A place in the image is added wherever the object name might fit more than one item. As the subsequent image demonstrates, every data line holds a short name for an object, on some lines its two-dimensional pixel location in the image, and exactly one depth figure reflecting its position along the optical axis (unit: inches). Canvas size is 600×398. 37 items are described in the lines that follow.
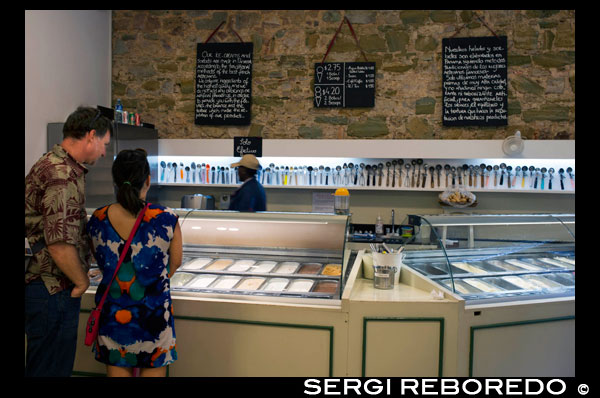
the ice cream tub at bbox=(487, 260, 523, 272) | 109.5
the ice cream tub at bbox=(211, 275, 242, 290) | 98.9
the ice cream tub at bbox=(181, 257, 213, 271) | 108.1
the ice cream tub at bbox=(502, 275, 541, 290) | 101.2
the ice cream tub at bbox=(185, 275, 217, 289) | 99.0
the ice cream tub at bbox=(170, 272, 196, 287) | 101.2
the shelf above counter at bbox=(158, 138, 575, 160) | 195.0
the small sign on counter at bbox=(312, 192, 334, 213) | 217.6
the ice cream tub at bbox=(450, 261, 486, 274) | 106.8
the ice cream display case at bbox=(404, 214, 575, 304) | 103.0
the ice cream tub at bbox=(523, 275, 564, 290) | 102.3
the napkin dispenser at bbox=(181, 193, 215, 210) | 205.6
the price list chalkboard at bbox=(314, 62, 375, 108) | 215.2
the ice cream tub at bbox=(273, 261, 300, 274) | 107.5
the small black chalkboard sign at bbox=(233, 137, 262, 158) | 209.6
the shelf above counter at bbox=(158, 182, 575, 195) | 198.1
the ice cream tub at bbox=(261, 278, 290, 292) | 97.6
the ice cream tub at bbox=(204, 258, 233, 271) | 108.4
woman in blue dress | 74.8
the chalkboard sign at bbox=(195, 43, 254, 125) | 223.1
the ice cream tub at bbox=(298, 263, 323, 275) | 106.7
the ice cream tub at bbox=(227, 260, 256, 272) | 107.9
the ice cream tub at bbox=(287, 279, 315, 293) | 96.4
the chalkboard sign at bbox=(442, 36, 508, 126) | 208.2
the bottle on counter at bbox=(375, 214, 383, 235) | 211.6
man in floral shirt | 73.0
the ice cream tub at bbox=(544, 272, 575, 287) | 104.9
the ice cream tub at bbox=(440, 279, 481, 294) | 97.6
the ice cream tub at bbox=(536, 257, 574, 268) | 110.1
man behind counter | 156.9
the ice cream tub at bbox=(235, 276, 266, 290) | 98.6
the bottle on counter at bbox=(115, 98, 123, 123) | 186.3
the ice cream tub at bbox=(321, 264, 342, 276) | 104.1
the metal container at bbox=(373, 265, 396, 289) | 101.7
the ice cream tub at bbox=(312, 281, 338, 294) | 96.1
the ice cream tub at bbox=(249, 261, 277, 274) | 107.1
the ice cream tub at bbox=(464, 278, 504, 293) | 100.1
